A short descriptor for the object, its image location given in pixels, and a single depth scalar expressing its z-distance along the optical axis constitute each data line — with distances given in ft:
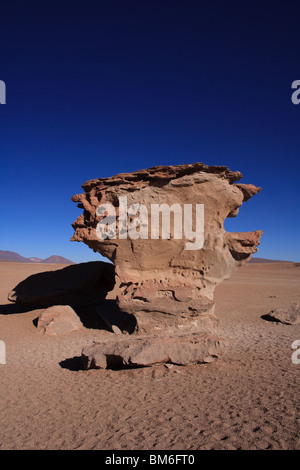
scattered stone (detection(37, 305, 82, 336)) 31.89
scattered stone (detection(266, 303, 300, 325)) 33.06
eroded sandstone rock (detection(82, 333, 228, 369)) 18.31
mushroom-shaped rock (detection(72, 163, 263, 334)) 28.30
